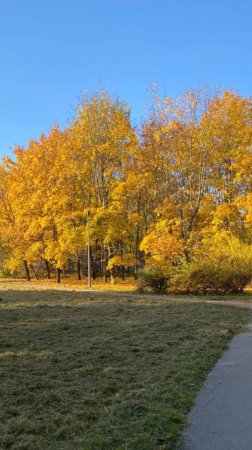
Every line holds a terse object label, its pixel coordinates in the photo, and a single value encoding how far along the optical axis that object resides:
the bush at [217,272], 18.03
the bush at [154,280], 19.28
